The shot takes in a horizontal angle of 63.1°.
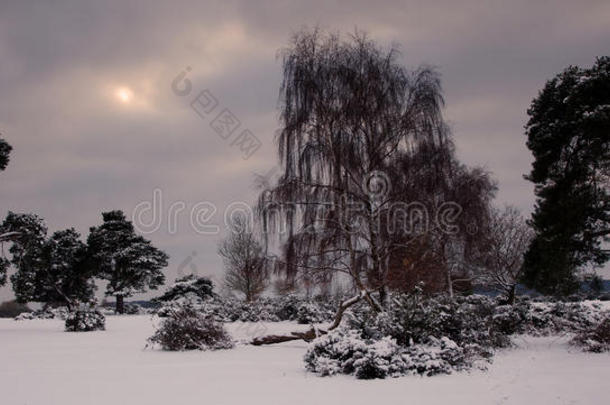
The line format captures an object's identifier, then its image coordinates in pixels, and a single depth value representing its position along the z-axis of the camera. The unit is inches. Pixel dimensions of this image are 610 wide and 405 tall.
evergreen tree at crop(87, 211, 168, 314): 1628.9
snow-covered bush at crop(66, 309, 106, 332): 797.9
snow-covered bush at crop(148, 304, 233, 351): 510.0
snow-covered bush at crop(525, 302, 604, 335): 488.7
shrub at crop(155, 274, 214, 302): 1390.3
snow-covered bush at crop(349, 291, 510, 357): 363.6
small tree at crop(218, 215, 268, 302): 1327.9
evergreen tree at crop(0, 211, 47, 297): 879.7
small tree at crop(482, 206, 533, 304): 991.1
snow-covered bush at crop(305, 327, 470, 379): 317.4
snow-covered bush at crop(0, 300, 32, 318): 1708.9
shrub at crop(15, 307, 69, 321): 1264.8
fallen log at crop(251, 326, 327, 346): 532.7
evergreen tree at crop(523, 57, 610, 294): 581.9
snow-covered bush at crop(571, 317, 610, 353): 414.6
